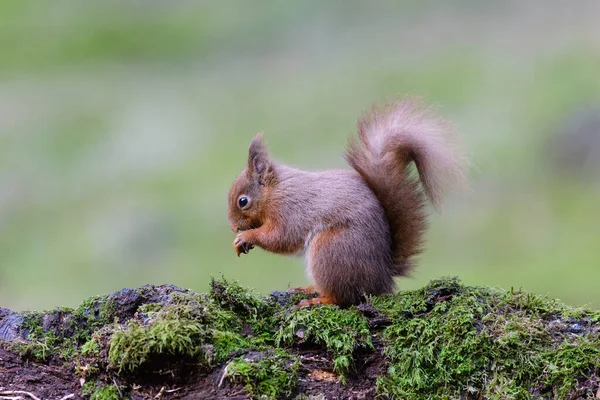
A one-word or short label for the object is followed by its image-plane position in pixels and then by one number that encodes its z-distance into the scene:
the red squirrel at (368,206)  5.62
